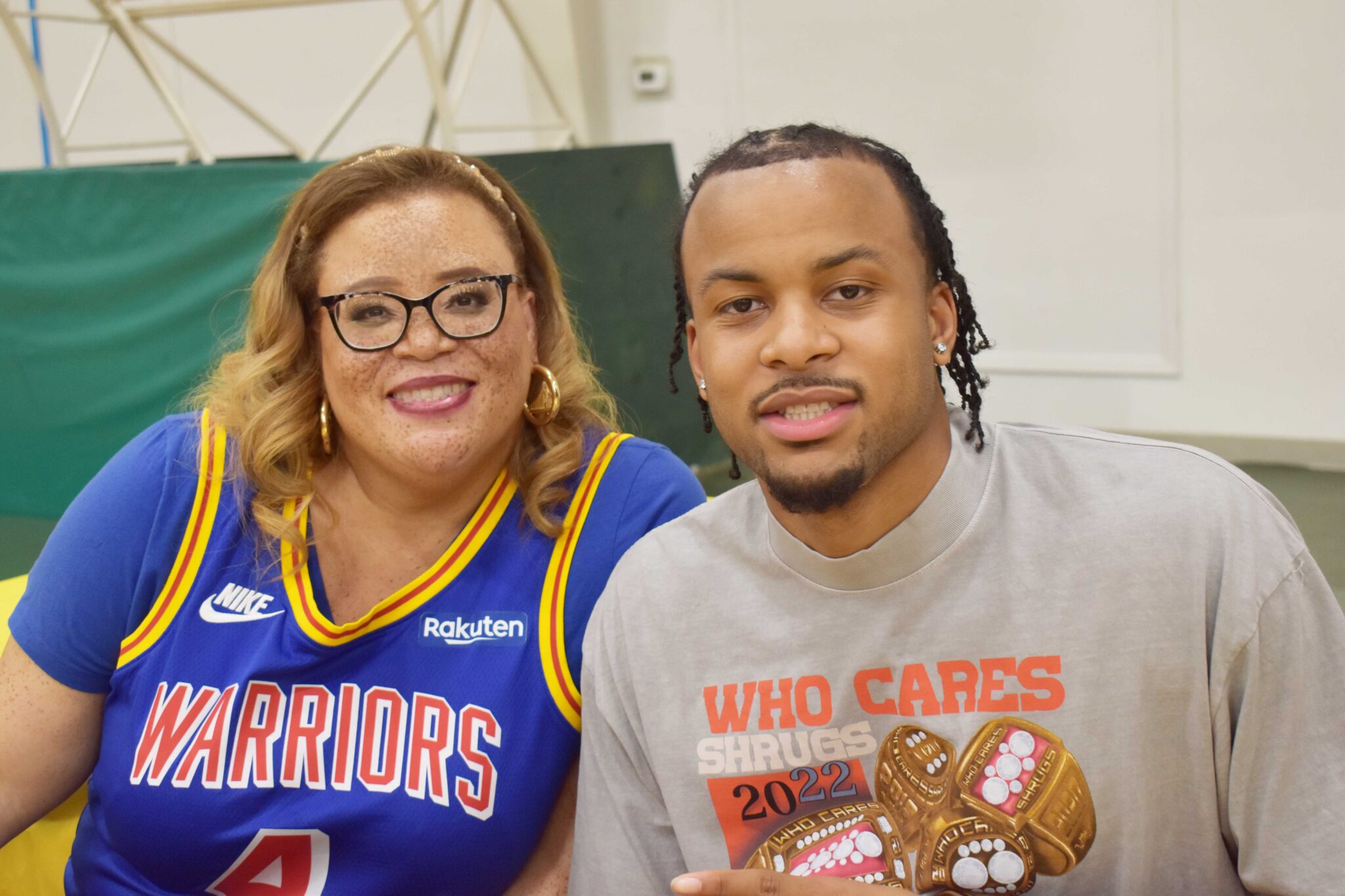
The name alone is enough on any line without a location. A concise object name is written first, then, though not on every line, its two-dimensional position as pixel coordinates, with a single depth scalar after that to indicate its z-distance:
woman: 1.42
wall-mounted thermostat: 5.50
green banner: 3.74
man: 1.06
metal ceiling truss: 4.01
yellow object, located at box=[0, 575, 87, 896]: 1.71
